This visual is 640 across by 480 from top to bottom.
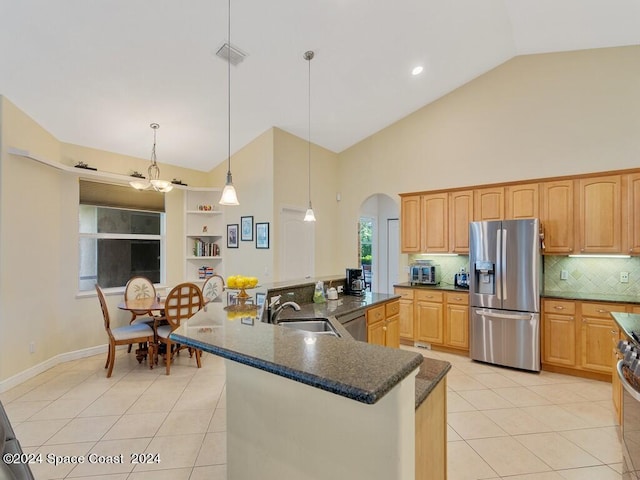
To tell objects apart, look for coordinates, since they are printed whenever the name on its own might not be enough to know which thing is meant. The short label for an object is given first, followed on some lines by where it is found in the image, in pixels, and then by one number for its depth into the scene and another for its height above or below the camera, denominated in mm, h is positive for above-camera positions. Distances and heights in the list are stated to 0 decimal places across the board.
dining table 3711 -778
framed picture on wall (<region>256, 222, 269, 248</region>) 4709 +117
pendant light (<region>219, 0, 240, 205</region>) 2516 +395
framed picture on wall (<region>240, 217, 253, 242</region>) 4938 +219
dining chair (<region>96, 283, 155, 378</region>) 3596 -1102
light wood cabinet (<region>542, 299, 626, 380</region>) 3338 -1051
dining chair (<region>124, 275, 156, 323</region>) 4336 -666
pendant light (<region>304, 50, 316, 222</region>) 3420 +2068
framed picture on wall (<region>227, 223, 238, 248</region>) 5141 +126
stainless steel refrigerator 3641 -603
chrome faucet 2387 -564
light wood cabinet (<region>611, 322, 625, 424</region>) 2425 -1212
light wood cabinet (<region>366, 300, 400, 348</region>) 3098 -864
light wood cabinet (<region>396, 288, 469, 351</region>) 4191 -1047
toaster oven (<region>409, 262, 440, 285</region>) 4660 -474
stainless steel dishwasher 2715 -737
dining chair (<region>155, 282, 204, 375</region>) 3625 -782
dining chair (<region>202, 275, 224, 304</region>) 4660 -686
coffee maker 3642 -470
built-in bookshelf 5344 +139
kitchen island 987 -622
